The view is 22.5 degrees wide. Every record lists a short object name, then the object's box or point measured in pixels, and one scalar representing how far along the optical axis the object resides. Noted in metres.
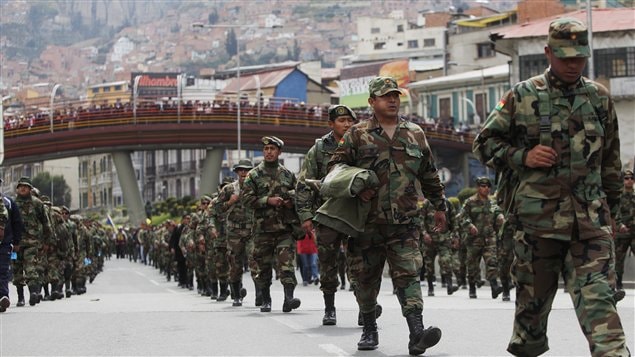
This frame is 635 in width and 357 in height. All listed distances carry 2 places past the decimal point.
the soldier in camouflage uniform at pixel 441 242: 24.92
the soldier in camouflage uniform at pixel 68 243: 27.12
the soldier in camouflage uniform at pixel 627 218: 21.23
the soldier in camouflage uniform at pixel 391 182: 12.25
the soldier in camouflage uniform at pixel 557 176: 9.18
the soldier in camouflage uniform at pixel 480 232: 22.70
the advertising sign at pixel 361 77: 144.38
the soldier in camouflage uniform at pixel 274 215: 17.98
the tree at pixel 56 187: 165.50
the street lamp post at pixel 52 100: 82.19
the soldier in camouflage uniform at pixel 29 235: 22.58
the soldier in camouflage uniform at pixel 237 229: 20.52
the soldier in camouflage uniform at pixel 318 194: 15.23
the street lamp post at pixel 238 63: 67.10
